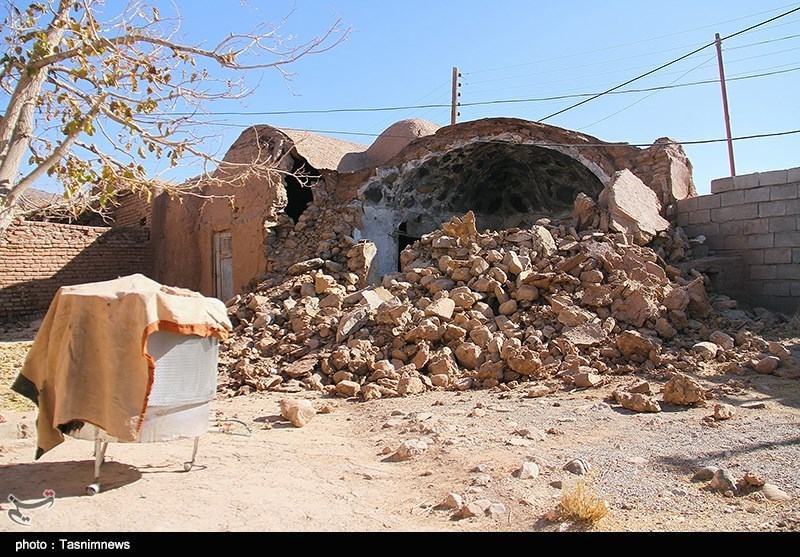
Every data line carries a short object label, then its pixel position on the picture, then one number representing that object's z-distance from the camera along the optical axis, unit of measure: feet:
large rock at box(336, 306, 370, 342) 25.93
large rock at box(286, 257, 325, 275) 34.09
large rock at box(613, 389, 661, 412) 17.04
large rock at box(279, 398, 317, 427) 17.81
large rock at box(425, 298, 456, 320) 25.48
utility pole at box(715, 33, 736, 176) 54.70
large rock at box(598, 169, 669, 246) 29.27
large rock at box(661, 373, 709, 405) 17.22
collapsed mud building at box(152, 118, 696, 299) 35.65
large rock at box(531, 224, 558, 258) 28.37
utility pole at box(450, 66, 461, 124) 69.99
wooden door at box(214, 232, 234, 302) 41.04
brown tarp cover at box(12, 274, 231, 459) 10.70
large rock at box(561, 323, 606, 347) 23.09
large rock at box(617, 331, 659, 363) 22.09
